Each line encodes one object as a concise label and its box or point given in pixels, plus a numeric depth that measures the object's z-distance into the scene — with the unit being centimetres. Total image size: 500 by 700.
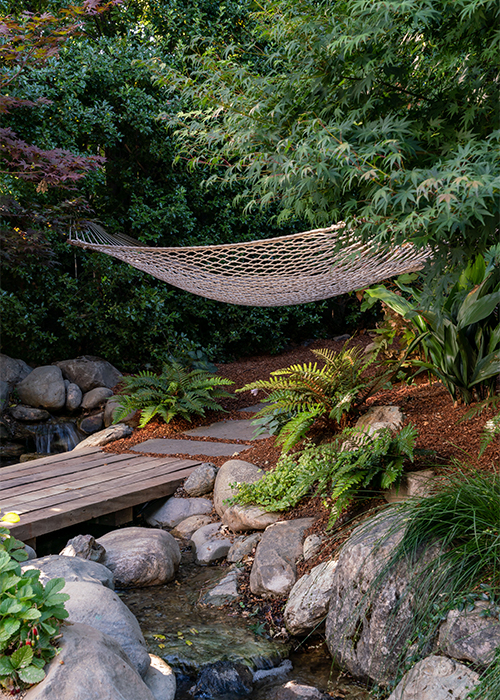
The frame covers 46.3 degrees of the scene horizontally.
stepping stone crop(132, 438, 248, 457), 380
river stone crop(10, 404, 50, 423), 499
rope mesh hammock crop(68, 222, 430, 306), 346
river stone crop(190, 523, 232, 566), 275
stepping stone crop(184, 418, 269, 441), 414
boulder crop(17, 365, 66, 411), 510
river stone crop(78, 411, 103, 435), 509
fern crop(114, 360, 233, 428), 429
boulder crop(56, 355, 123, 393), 541
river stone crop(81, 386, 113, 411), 521
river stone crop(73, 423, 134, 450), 426
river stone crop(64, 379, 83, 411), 519
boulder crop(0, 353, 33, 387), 524
